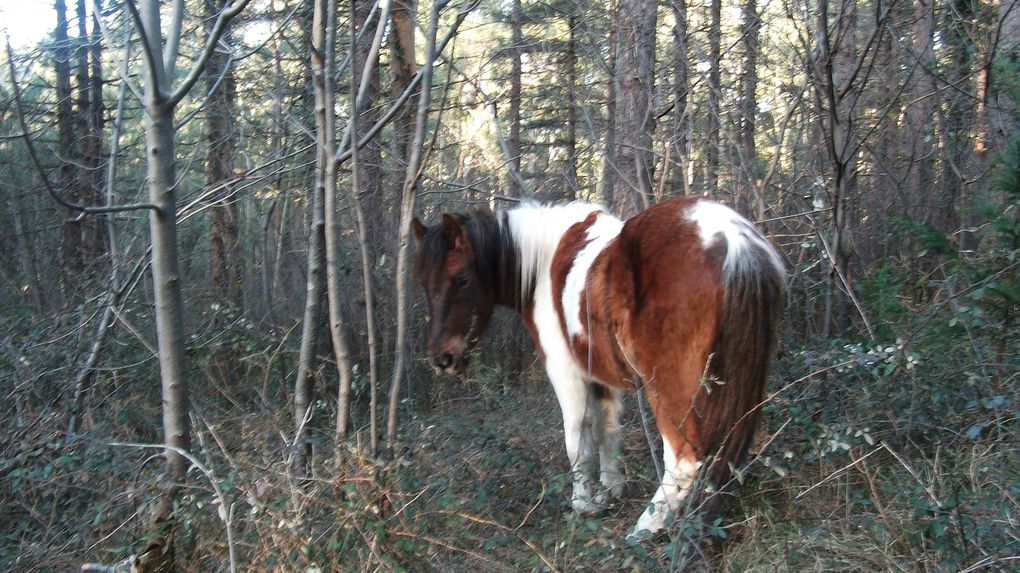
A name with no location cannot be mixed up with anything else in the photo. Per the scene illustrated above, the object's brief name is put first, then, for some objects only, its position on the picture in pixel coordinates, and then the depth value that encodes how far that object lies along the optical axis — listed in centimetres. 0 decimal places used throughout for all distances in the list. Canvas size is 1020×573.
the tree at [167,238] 336
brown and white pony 338
